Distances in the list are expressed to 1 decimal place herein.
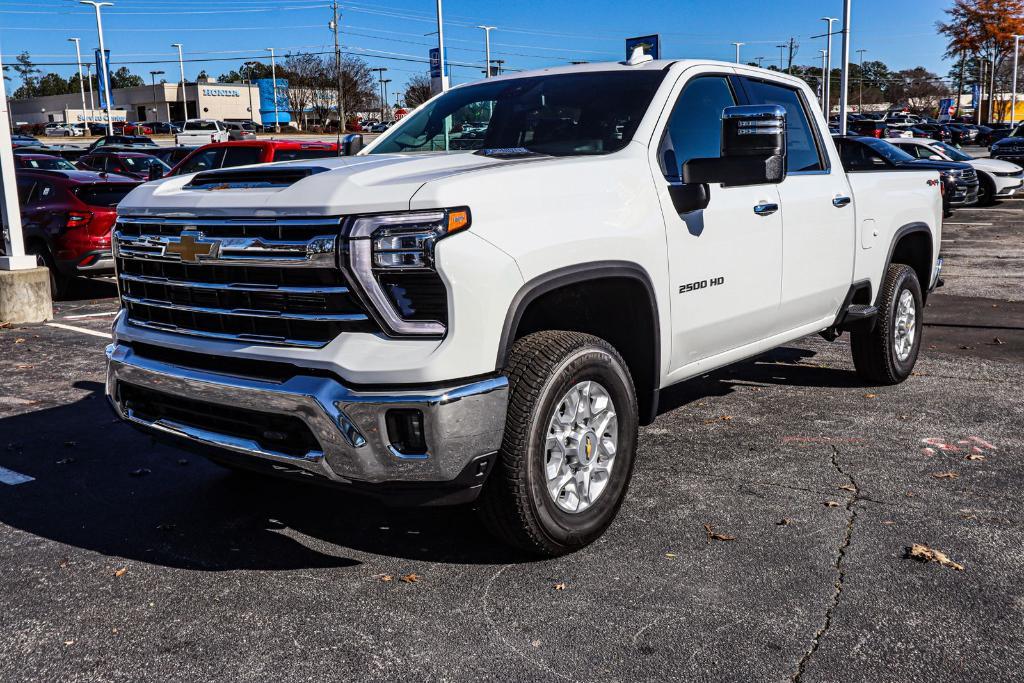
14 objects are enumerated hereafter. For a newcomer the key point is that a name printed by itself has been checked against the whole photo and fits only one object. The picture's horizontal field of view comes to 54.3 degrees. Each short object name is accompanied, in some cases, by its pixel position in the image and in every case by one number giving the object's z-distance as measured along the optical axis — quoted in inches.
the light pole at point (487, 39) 2201.3
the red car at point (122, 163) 849.6
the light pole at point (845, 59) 1368.6
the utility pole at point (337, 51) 2696.9
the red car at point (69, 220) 461.1
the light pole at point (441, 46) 1153.4
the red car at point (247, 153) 543.2
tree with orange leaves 2669.8
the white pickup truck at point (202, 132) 2337.4
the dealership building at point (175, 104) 4372.5
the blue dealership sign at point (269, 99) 3400.6
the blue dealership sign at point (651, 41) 868.0
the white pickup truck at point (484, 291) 131.6
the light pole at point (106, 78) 2050.9
